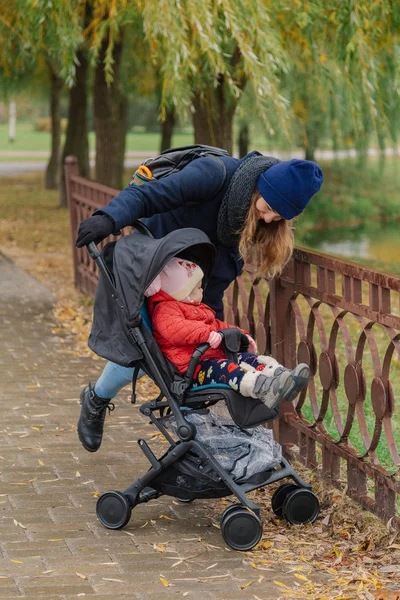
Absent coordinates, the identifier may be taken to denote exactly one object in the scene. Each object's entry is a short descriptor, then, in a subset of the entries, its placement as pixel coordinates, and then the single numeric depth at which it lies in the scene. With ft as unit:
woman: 13.76
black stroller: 13.55
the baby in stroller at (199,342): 13.29
